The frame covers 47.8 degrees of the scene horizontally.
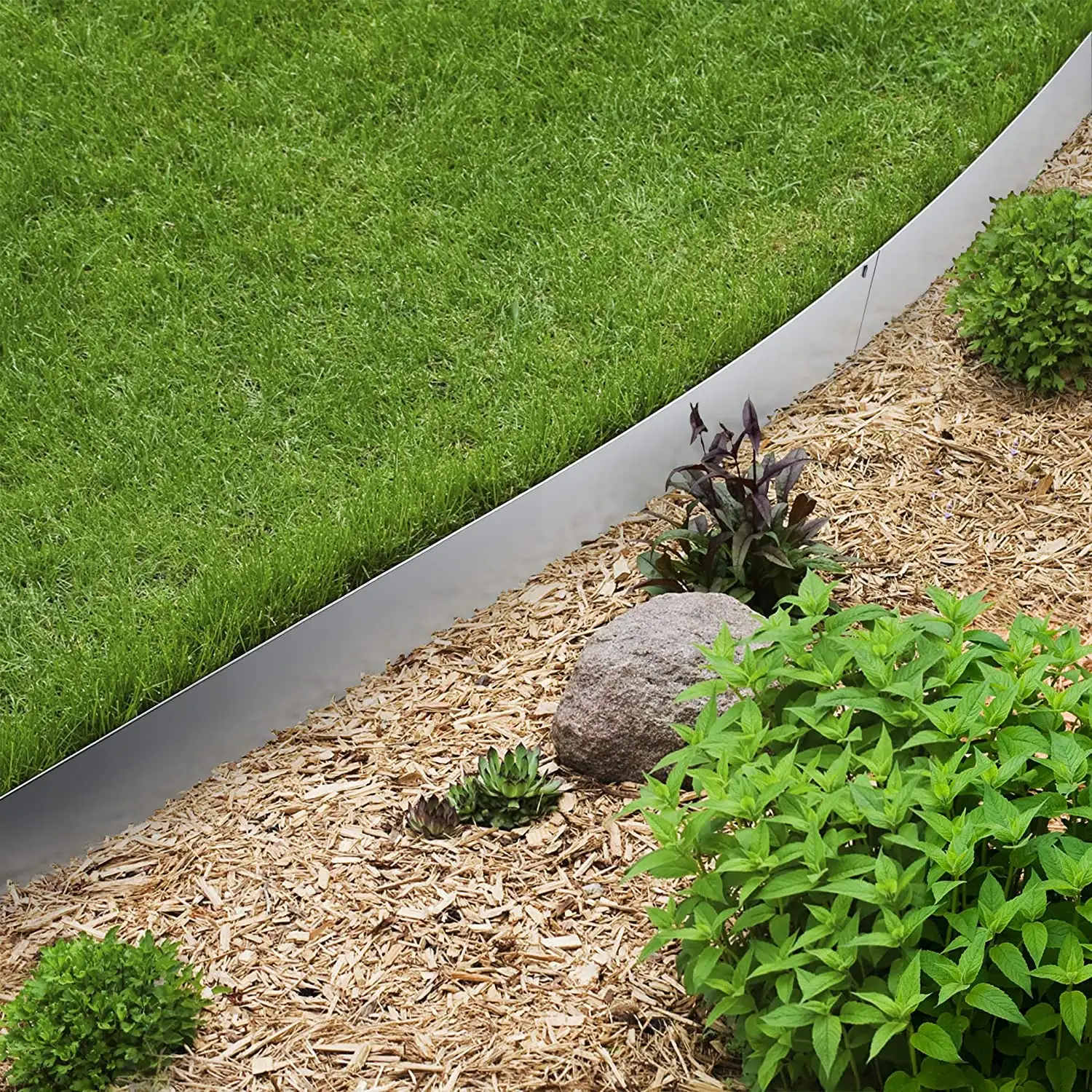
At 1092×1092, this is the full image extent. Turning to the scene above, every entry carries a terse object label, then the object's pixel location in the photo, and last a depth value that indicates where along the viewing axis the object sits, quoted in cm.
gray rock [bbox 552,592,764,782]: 330
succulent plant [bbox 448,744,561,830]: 335
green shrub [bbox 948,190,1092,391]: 449
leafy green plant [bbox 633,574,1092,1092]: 204
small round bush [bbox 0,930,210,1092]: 270
